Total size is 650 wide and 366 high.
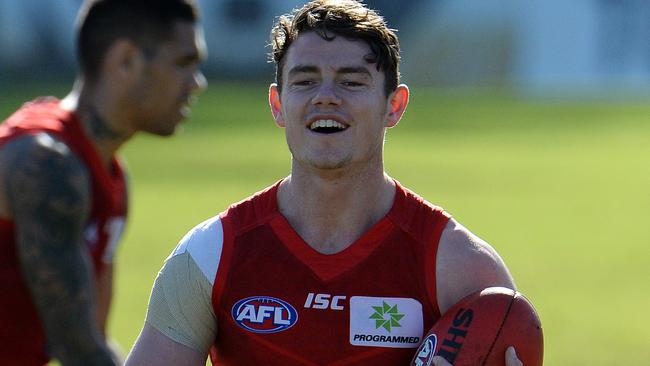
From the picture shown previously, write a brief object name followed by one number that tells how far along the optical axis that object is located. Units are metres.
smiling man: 10.50
